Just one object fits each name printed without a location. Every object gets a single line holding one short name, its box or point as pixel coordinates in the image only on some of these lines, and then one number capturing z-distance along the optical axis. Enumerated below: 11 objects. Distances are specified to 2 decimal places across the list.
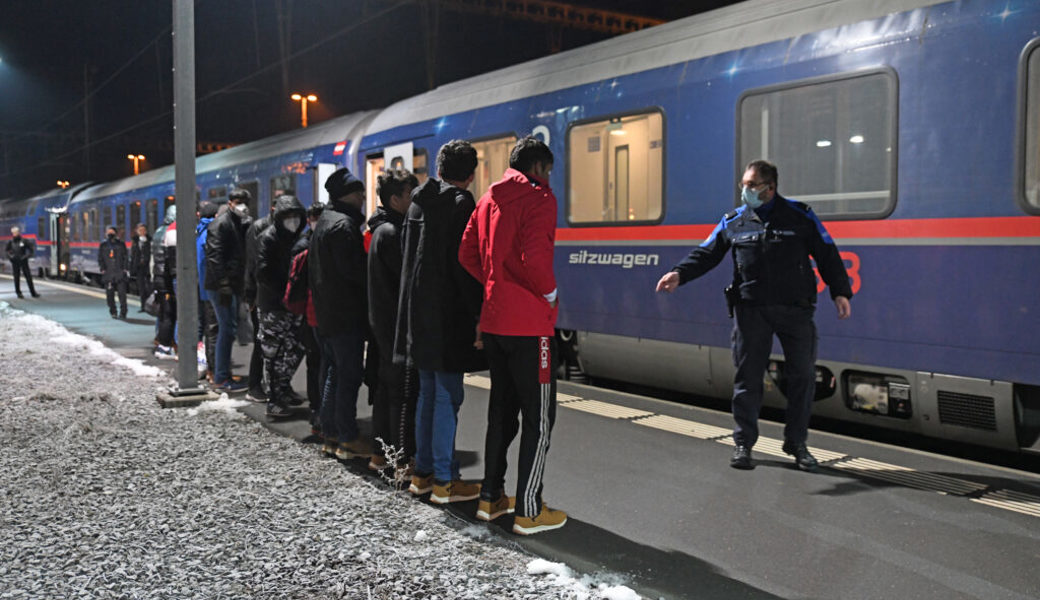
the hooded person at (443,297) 4.33
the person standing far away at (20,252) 18.97
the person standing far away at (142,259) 13.89
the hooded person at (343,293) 5.23
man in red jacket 3.91
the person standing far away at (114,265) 14.80
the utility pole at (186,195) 7.33
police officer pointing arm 4.96
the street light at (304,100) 27.28
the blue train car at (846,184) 4.88
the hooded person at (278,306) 6.45
